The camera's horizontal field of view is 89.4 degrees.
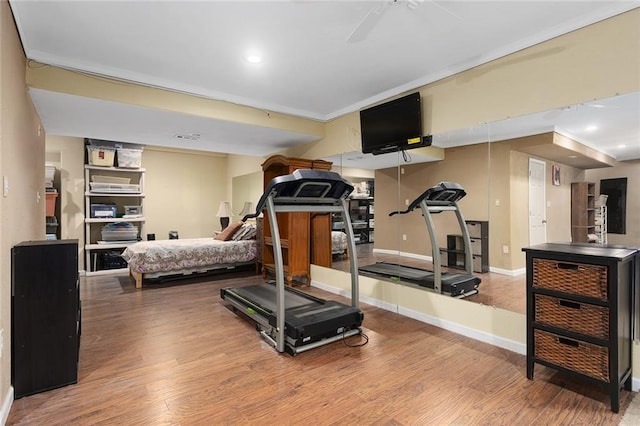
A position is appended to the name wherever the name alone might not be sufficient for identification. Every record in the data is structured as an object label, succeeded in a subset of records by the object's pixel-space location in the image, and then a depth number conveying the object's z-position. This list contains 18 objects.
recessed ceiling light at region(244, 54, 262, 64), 3.04
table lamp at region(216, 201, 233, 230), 7.95
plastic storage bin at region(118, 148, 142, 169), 6.40
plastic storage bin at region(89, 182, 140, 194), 6.13
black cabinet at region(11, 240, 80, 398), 2.14
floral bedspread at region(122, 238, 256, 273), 5.10
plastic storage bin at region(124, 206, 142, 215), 6.55
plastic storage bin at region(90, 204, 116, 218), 6.18
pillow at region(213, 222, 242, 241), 6.18
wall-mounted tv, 3.59
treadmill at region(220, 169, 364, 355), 2.78
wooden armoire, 5.04
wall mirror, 2.52
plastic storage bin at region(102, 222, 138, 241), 6.27
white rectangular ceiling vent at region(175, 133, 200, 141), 4.81
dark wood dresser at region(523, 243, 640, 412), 2.00
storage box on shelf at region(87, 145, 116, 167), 6.11
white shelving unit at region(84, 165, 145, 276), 6.07
